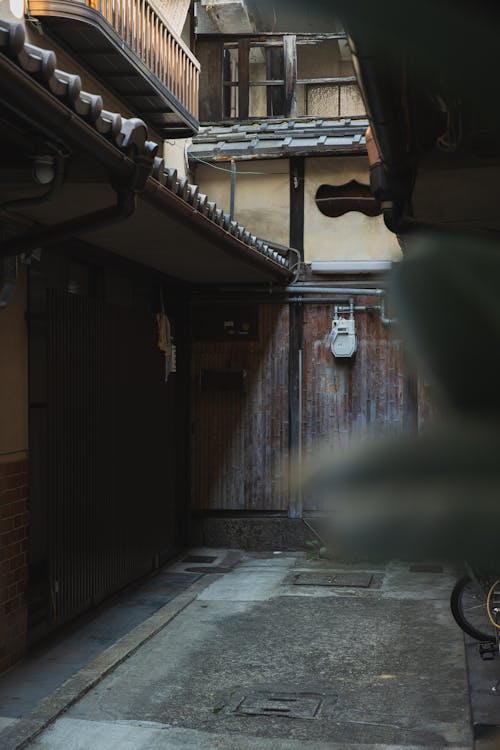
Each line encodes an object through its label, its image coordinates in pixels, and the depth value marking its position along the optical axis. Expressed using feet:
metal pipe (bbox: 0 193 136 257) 19.43
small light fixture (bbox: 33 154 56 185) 17.01
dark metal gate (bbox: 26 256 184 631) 24.68
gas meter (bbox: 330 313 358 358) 37.06
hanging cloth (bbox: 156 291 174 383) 33.71
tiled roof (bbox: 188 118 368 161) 37.73
